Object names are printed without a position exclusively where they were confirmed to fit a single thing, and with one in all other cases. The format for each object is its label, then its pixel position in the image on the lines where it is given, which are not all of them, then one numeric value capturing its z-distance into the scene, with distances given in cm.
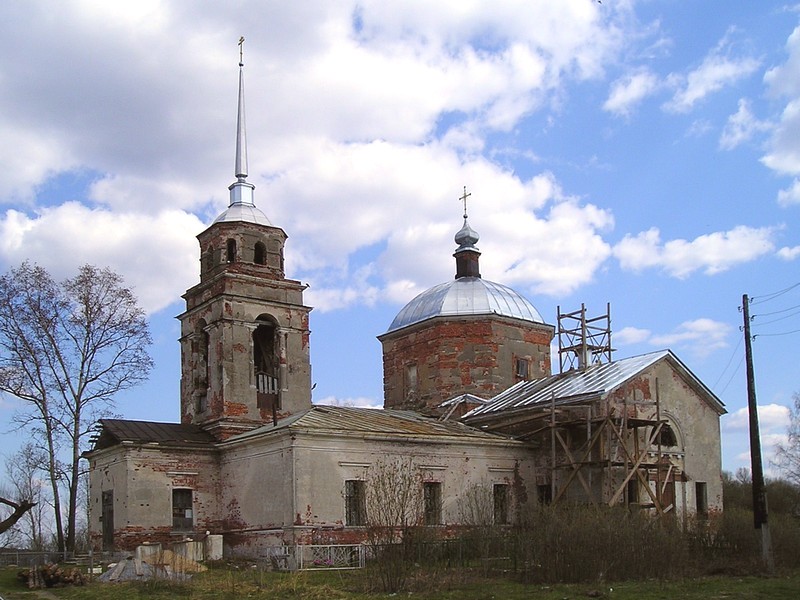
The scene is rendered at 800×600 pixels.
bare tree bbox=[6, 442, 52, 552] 4950
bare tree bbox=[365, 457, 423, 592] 1495
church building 2177
